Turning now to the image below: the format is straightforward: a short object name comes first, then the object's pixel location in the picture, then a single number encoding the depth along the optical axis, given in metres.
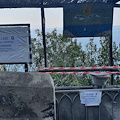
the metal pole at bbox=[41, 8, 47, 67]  6.57
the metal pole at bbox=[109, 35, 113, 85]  6.93
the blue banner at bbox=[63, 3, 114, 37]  6.72
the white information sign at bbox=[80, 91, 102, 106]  3.96
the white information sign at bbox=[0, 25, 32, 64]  6.57
